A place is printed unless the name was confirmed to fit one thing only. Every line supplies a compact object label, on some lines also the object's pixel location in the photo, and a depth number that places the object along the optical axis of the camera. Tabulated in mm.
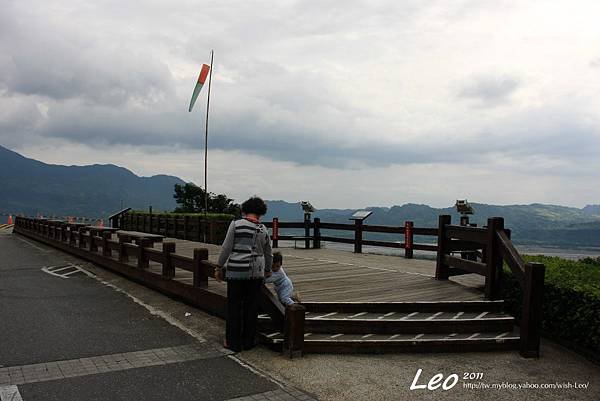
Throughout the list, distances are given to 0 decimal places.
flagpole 17188
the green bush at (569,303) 5438
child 6051
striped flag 17719
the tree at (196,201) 33438
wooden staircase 5555
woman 5516
